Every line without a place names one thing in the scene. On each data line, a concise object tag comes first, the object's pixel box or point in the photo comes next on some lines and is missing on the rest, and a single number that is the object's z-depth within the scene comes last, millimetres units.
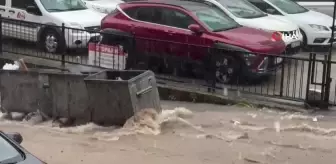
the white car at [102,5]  17031
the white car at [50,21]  13984
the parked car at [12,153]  4941
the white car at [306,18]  16156
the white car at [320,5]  18391
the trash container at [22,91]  9883
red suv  11609
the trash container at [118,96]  9055
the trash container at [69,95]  9484
